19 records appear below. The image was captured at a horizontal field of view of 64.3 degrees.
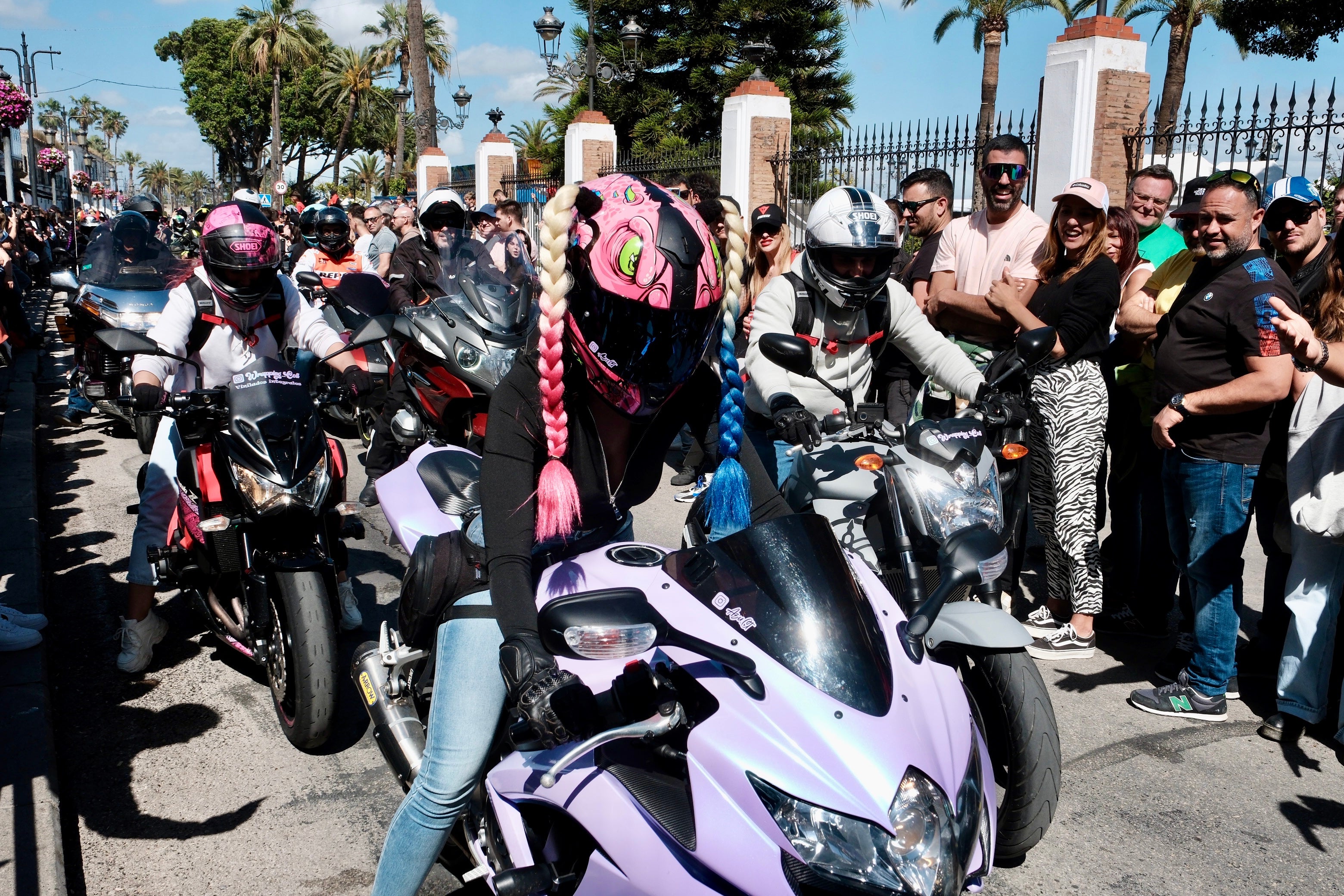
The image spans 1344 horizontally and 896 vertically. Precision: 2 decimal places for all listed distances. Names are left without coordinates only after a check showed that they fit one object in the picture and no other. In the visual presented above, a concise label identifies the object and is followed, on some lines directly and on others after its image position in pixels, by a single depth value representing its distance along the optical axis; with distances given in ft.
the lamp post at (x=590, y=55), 66.59
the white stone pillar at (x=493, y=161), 82.74
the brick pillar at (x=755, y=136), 53.31
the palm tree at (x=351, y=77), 211.41
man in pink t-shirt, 17.70
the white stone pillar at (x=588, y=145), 68.23
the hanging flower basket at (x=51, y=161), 96.48
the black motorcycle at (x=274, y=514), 12.15
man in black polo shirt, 13.55
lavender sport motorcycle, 5.81
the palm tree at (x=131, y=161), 482.28
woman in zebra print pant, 15.78
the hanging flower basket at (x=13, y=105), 53.16
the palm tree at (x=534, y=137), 144.77
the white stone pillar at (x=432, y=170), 88.84
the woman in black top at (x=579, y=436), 6.93
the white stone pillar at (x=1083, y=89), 36.45
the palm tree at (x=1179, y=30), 85.46
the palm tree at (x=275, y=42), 201.26
